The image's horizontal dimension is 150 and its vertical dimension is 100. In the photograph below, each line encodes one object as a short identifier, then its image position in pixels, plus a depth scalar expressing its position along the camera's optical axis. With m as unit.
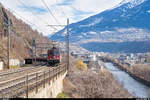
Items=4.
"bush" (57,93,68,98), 19.19
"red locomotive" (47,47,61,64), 33.19
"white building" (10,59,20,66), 31.80
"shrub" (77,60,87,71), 67.31
